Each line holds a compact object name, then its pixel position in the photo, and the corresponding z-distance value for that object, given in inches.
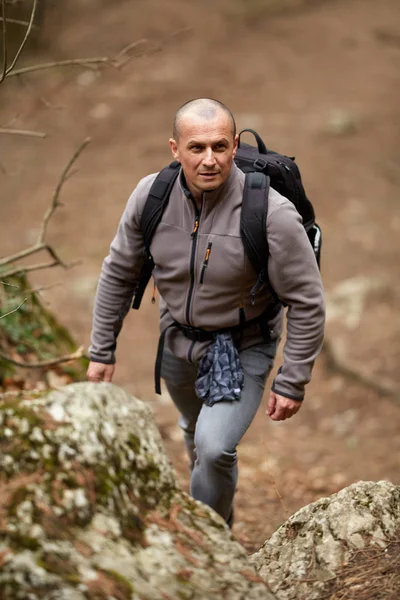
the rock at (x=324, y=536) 219.1
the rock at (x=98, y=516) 168.9
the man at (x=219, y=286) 251.4
